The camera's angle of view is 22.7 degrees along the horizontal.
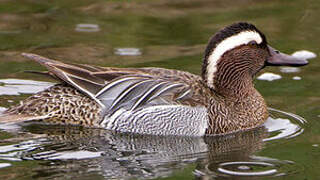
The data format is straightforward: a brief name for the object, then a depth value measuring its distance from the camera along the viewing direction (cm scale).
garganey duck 919
